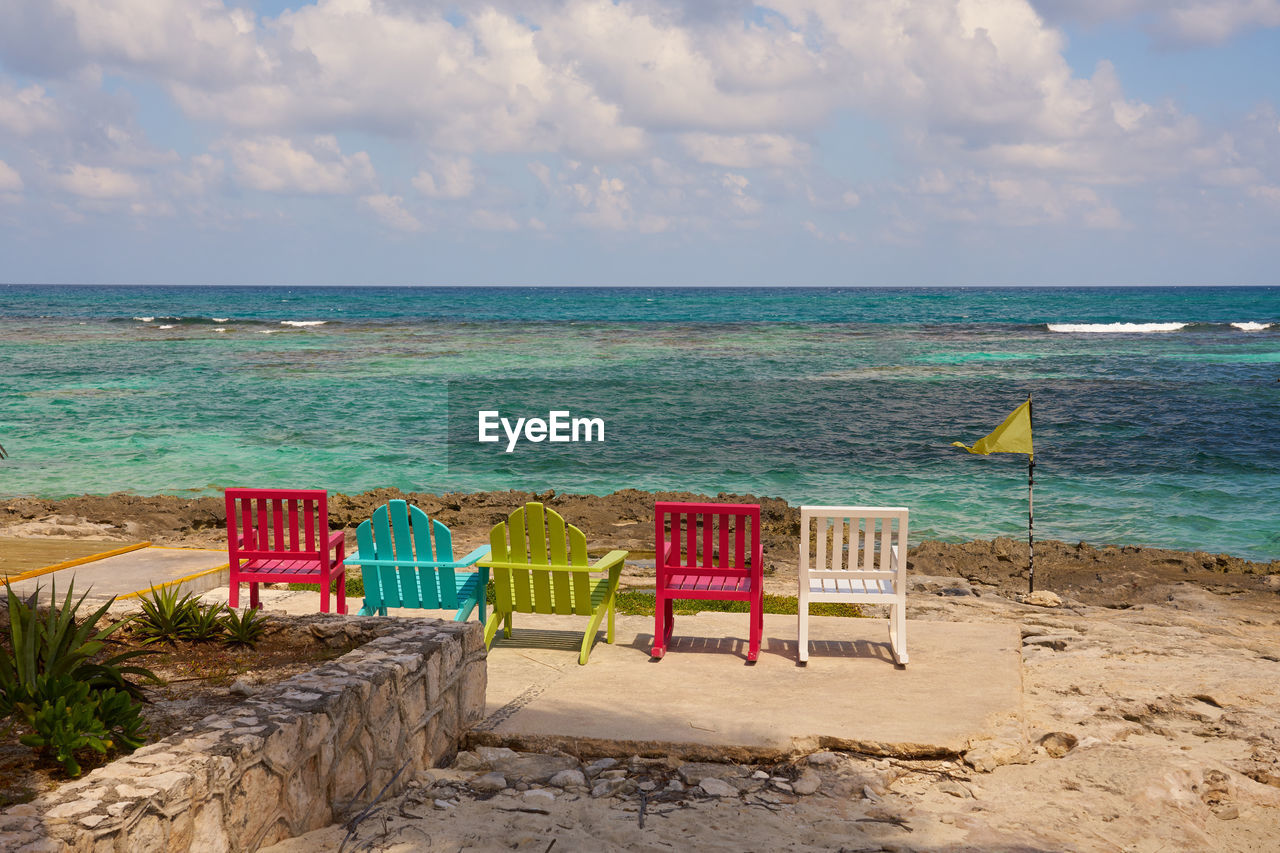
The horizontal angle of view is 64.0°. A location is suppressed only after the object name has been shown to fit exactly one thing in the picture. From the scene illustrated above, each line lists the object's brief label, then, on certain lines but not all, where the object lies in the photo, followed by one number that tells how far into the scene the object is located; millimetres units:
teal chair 7047
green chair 6727
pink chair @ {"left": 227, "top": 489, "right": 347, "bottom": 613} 7316
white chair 6566
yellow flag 8180
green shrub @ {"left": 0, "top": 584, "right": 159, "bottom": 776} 3418
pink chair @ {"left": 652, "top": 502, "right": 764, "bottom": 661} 6629
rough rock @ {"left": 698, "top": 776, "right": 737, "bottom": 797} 4676
